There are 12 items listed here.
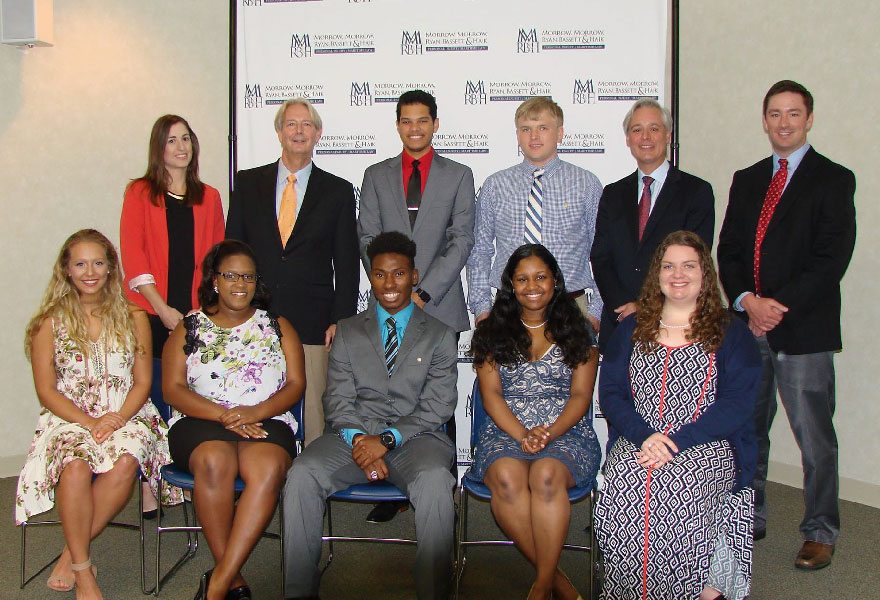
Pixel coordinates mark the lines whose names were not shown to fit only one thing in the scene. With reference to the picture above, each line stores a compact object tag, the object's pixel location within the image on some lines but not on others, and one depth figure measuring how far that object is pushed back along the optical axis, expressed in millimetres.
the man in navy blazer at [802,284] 3463
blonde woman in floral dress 3131
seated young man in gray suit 2957
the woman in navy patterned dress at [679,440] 2785
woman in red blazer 3863
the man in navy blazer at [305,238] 3902
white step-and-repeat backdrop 4641
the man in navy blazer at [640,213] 3682
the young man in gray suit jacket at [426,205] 3916
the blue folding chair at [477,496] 3057
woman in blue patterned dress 3016
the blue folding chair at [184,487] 3129
